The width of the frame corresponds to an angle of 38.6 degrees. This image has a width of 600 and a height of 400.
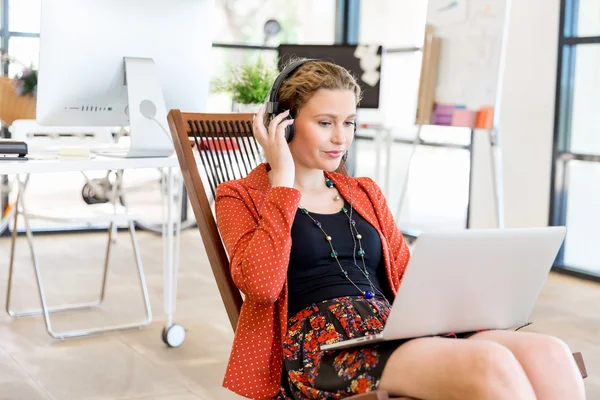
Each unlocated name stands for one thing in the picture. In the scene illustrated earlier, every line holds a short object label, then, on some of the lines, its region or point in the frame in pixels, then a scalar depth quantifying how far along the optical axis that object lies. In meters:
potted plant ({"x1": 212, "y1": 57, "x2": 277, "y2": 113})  4.30
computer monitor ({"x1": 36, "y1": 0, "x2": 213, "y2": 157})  2.89
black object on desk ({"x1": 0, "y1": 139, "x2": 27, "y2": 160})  2.80
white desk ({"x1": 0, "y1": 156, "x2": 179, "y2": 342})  2.79
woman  1.59
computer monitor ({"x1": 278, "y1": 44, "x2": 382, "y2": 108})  5.09
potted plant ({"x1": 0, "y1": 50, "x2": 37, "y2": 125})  4.56
